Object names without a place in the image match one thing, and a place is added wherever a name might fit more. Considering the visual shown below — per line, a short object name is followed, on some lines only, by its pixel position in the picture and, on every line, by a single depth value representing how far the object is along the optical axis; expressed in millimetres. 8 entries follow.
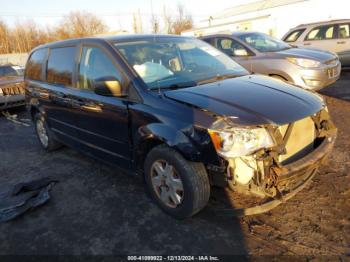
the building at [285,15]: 30984
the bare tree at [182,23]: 55250
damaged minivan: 2666
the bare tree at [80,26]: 52312
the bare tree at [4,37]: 50012
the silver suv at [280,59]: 6699
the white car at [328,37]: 10562
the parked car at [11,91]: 8781
